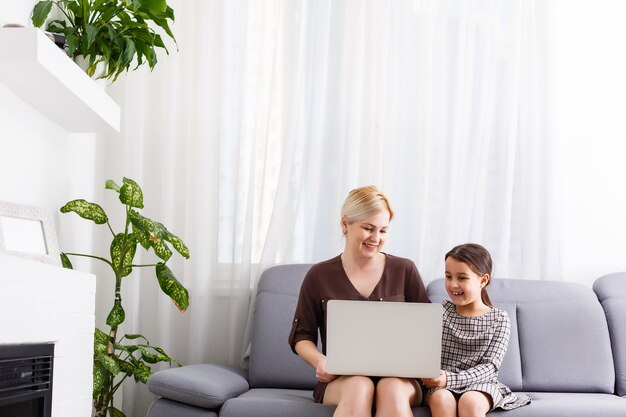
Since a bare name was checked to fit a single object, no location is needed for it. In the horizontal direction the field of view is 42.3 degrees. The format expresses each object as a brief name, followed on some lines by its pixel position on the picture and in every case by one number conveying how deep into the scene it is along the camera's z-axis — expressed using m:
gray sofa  3.25
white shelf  2.22
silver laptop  2.41
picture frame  2.28
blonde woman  2.70
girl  2.71
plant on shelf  2.88
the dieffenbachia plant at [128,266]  3.12
